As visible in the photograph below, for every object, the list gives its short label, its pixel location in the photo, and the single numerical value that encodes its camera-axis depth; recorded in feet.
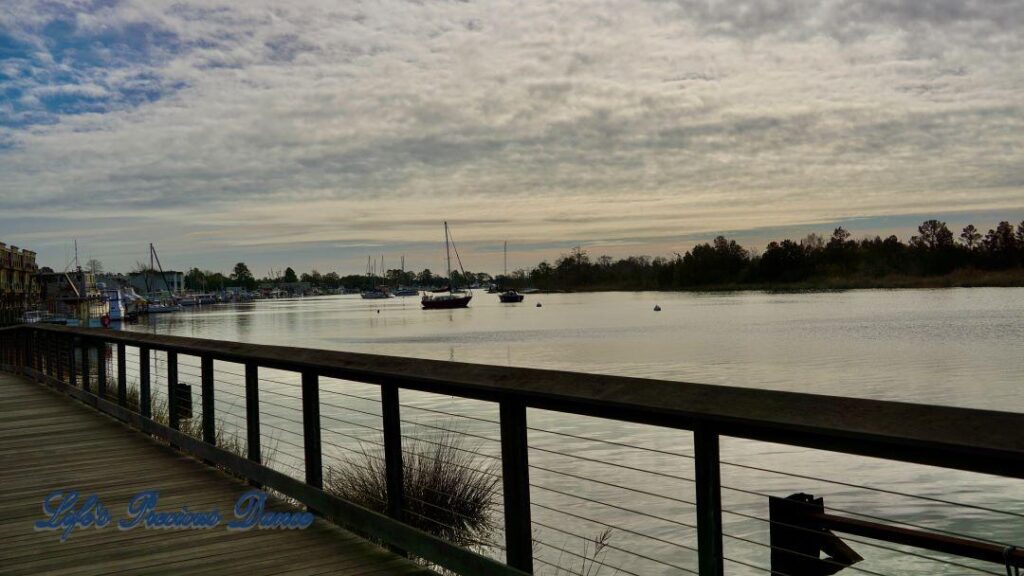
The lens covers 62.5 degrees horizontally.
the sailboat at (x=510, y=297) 452.67
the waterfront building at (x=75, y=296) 182.19
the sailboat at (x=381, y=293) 639.76
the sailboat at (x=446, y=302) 367.04
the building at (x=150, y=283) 542.86
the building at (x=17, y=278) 250.57
